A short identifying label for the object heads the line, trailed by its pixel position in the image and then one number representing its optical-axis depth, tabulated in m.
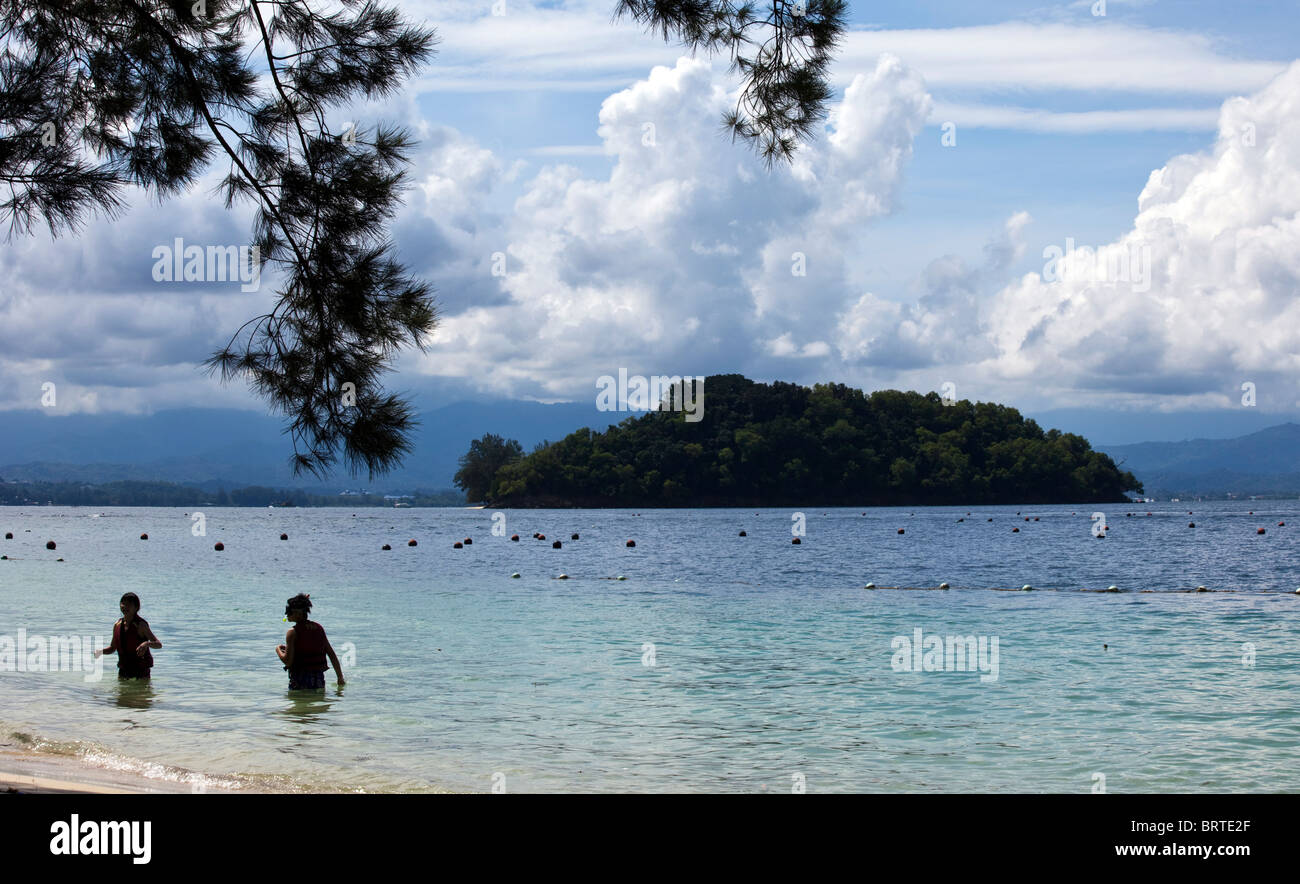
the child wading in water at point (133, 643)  14.94
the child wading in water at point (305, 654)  15.33
